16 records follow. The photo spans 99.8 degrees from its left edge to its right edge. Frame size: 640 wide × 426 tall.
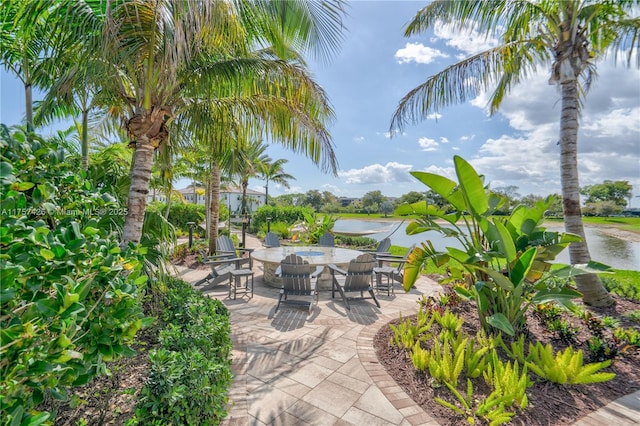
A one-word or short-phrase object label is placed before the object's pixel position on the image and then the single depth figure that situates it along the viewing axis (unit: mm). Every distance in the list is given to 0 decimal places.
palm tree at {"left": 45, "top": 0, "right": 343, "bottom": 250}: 3570
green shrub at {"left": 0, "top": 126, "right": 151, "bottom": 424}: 1121
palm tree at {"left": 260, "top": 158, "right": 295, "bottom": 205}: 24609
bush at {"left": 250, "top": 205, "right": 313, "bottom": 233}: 21500
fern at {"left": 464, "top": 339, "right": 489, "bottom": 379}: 3199
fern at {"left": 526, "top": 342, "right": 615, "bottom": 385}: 3039
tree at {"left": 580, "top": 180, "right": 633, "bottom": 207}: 62362
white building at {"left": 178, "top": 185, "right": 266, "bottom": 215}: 46919
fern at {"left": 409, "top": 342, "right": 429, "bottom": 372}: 3350
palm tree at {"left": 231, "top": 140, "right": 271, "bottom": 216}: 12034
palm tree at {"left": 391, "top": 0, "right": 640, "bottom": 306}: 5598
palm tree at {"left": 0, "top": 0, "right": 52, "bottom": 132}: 4078
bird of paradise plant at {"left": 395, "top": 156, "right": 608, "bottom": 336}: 3604
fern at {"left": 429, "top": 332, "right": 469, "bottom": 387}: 3094
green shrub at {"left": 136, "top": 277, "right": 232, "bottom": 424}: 2021
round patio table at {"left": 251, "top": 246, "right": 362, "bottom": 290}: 7452
